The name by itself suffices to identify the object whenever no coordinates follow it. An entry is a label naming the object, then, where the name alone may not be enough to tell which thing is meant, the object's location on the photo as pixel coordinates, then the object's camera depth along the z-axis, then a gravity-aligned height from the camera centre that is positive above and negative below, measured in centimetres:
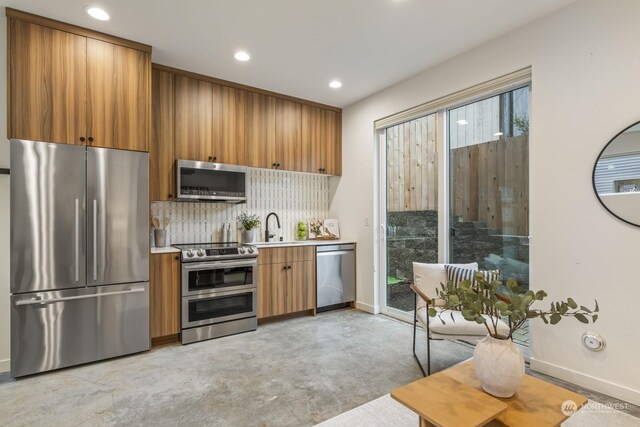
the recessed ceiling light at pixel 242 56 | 315 +155
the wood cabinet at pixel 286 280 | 380 -79
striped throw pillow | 283 -52
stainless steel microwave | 348 +37
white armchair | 242 -81
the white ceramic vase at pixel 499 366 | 143 -67
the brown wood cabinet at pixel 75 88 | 252 +106
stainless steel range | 328 -78
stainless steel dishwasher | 420 -80
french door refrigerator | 252 -32
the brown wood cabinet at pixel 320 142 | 444 +101
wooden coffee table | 132 -82
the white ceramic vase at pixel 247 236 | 401 -26
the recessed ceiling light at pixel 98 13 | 249 +156
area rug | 195 -124
